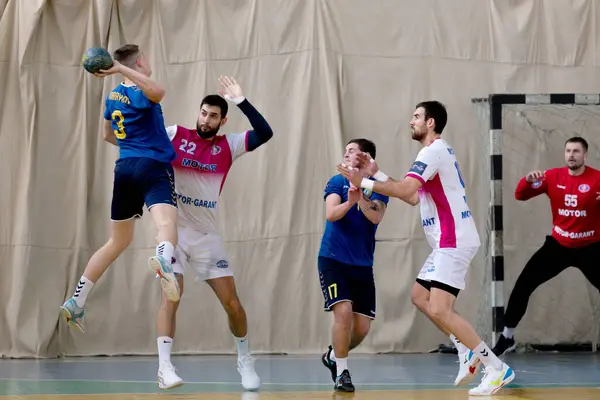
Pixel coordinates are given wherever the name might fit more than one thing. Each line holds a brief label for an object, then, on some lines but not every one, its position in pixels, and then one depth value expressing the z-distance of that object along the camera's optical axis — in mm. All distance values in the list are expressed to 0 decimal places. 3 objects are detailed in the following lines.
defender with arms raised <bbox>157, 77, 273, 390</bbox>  15828
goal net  23859
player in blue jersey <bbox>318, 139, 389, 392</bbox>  15203
